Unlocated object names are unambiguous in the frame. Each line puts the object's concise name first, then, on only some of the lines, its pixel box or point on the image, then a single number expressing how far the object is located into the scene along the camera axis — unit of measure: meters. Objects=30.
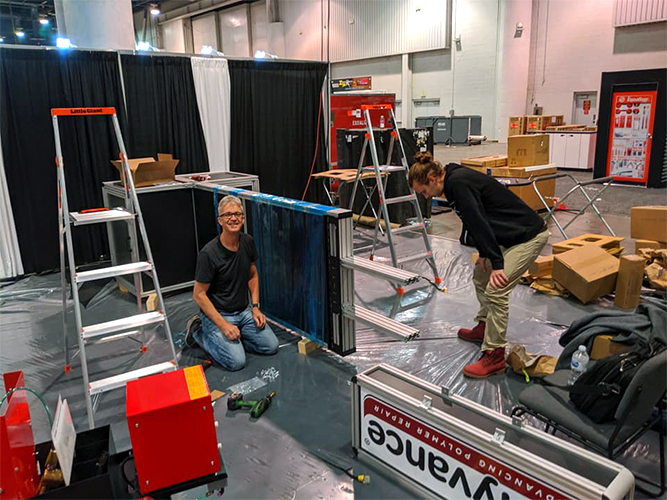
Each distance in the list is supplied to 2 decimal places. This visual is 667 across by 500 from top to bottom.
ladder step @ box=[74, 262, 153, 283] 2.90
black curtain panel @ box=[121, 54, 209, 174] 5.70
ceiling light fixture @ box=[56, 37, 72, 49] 5.24
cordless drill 2.83
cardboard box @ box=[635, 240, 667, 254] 5.05
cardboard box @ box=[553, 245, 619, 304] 4.28
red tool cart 9.19
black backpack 2.05
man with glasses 3.32
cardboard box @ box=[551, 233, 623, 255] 4.89
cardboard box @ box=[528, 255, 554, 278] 4.78
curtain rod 4.98
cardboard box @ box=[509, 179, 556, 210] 7.40
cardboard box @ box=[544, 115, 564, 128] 12.90
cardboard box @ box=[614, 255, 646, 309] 4.16
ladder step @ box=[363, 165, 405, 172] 5.05
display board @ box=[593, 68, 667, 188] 9.70
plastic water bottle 2.46
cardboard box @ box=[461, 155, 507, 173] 7.68
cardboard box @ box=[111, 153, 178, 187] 4.54
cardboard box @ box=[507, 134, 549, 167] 7.71
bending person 2.92
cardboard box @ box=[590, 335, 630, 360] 2.39
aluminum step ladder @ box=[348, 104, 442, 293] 4.76
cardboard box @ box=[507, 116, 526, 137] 12.45
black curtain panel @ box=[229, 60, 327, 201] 6.68
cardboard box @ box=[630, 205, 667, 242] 5.27
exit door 12.89
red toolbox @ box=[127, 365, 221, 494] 1.87
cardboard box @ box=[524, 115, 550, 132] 12.53
